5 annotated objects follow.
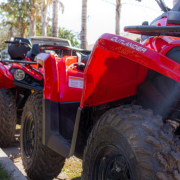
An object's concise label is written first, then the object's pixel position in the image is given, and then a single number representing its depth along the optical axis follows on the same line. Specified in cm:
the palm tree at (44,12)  2110
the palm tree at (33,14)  2613
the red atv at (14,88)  429
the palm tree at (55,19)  1560
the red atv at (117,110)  134
